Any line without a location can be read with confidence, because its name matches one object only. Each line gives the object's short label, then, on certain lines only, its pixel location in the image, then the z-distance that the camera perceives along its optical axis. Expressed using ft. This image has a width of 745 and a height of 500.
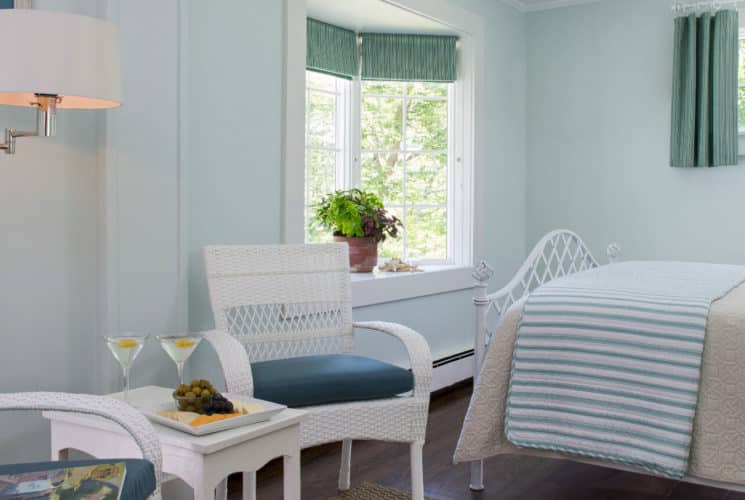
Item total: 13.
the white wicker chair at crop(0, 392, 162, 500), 4.87
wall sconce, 5.59
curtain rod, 13.58
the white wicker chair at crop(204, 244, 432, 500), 7.16
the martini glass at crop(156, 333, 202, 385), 6.47
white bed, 6.68
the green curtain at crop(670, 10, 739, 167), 13.47
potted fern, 12.42
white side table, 5.32
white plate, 5.50
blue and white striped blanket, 6.87
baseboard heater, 13.04
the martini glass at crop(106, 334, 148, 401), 6.24
